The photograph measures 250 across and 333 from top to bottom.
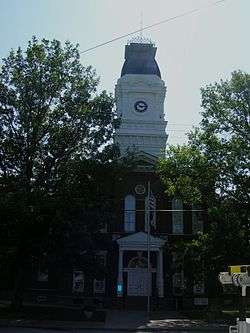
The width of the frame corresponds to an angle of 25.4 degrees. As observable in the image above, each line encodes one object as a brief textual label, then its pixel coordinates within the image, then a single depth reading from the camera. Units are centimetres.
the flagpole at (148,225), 3401
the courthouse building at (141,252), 4128
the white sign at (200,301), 4084
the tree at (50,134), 2919
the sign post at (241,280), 939
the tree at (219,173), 3102
